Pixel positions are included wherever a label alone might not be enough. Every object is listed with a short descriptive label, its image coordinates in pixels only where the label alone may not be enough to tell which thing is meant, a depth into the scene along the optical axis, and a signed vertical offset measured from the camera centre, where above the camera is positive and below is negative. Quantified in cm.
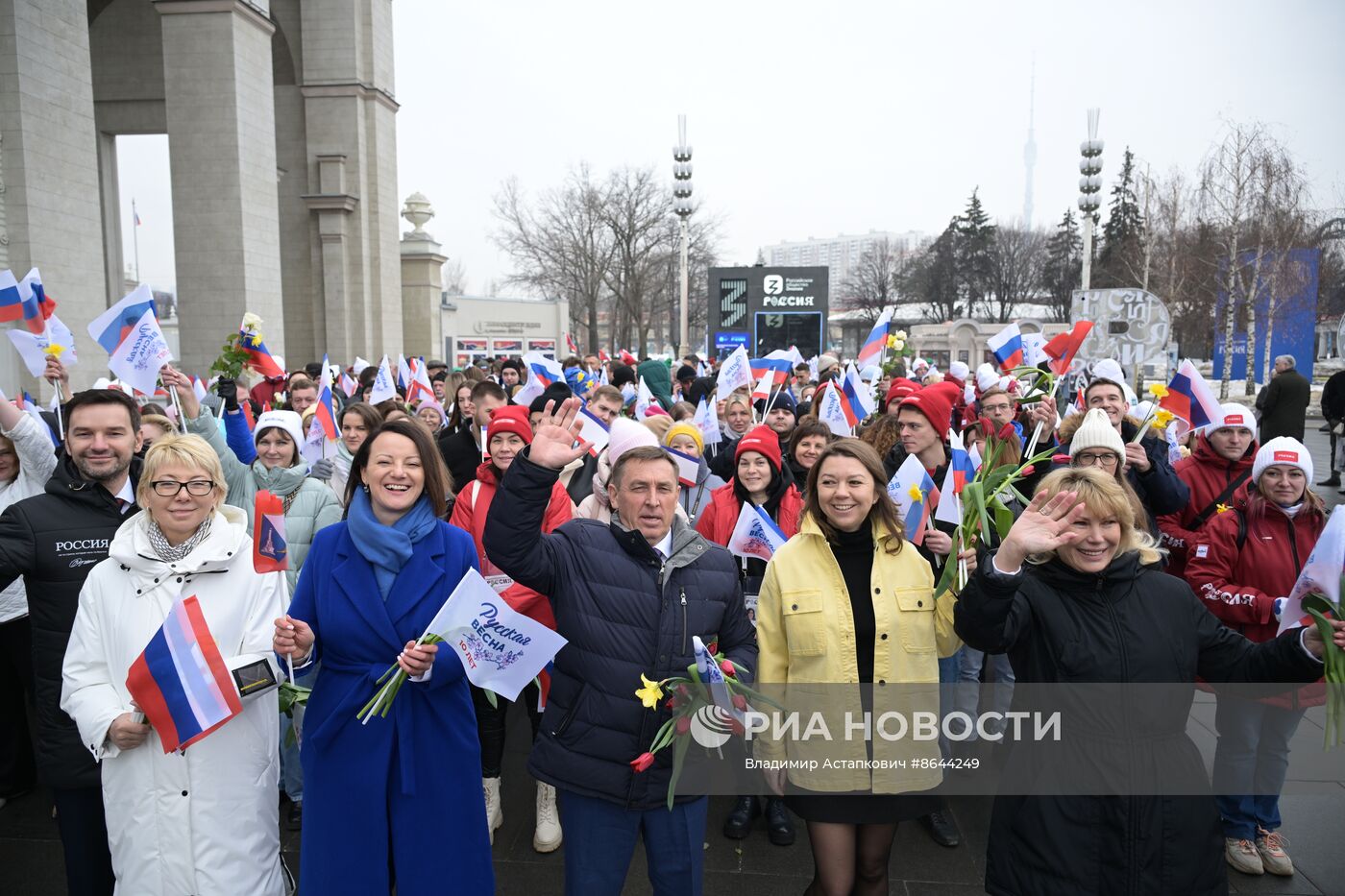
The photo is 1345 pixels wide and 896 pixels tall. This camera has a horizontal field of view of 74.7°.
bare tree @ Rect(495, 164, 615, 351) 4884 +619
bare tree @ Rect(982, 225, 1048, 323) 7338 +705
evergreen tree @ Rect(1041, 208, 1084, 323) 7050 +736
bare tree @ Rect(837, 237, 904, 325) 7588 +684
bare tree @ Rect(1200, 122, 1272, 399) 3170 +543
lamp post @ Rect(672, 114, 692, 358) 2795 +581
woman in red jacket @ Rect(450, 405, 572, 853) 453 -89
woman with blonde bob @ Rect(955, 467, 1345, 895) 270 -97
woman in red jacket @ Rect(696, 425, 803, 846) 491 -78
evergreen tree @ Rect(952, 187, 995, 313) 7394 +872
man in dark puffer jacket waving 298 -98
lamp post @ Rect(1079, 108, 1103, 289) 2633 +558
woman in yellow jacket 321 -110
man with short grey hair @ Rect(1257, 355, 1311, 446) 1320 -64
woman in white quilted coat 286 -118
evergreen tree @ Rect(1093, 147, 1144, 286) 6438 +1056
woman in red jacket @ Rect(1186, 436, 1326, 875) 410 -109
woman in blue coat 299 -128
